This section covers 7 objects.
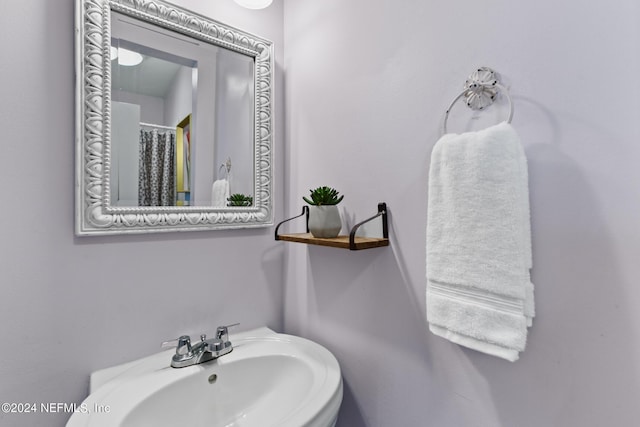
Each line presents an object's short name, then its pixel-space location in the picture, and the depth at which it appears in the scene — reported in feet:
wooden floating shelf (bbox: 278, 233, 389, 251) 2.71
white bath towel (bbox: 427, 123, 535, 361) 1.92
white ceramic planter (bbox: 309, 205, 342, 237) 3.04
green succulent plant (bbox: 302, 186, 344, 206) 3.11
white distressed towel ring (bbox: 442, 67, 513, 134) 2.20
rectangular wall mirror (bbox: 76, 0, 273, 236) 2.87
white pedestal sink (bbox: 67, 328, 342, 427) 2.40
